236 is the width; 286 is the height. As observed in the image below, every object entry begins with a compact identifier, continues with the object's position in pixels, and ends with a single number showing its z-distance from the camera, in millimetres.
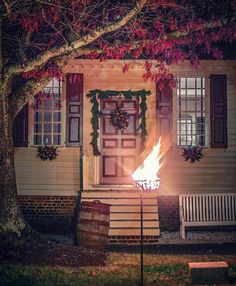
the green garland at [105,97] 12234
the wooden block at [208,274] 7131
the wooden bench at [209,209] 11586
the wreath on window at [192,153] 12141
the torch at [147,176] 6906
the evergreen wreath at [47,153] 12094
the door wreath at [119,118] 12336
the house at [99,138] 12250
